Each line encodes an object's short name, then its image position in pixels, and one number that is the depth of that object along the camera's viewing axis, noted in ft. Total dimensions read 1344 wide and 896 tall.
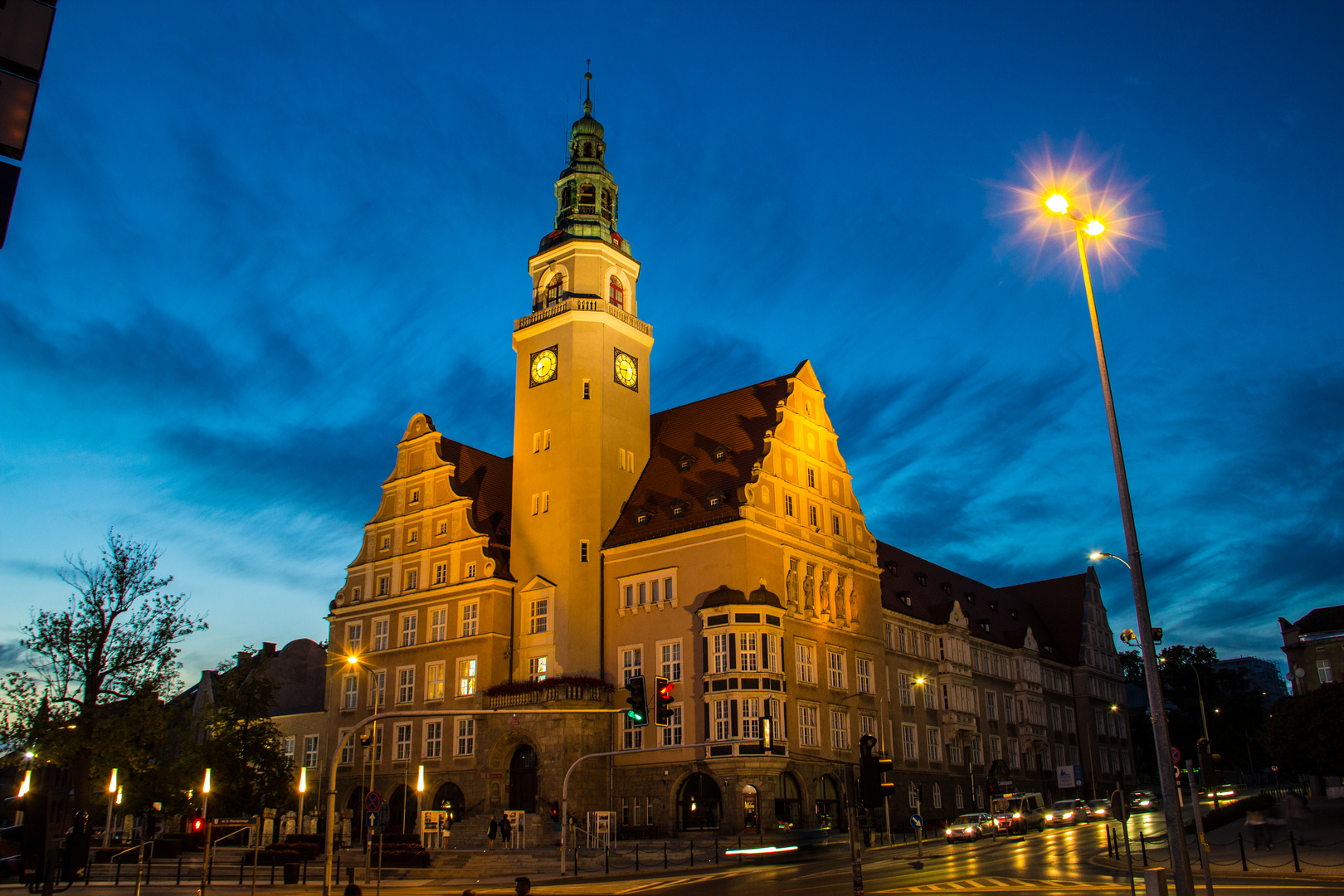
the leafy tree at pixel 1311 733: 150.82
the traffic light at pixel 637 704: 92.17
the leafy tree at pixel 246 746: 189.78
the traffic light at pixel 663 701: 95.04
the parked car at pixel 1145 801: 242.78
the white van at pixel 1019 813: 181.57
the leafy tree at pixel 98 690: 141.10
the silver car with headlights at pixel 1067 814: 200.34
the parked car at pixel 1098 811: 209.87
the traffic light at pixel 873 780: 62.59
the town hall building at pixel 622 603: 175.11
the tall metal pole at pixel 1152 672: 54.54
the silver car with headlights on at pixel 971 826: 171.94
